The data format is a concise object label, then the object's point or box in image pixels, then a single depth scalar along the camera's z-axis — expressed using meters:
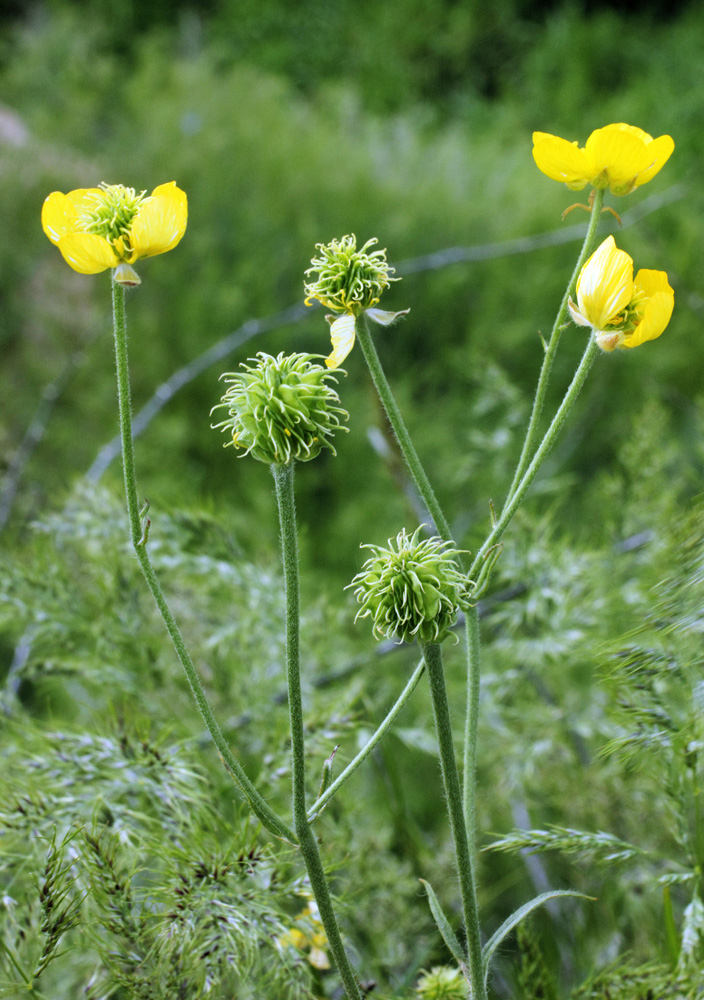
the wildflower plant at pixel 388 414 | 0.67
